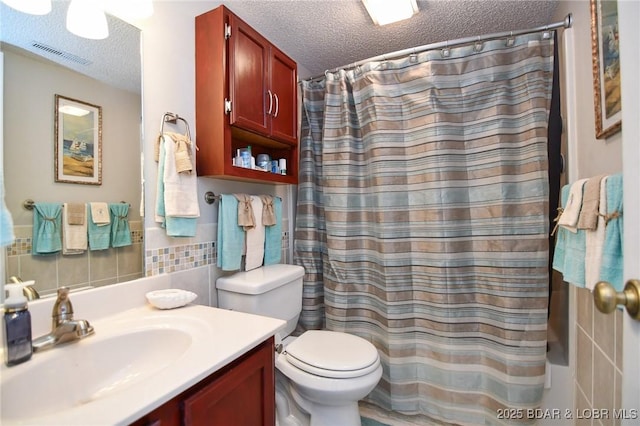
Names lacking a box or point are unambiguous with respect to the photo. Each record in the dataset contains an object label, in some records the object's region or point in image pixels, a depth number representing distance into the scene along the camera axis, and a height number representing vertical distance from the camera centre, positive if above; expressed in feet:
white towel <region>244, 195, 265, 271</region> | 4.76 -0.47
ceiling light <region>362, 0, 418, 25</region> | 4.67 +3.51
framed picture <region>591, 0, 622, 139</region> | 2.57 +1.43
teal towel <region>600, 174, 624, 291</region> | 2.41 -0.29
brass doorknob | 1.42 -0.46
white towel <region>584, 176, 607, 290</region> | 2.56 -0.34
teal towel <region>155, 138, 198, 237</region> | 3.62 -0.02
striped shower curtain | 4.25 -0.17
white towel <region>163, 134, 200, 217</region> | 3.60 +0.36
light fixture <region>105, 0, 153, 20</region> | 3.28 +2.52
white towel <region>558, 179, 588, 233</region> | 2.92 +0.01
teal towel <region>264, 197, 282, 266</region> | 5.24 -0.47
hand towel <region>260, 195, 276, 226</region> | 5.10 +0.06
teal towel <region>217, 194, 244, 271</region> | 4.40 -0.32
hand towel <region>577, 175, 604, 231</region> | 2.66 +0.05
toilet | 3.81 -2.12
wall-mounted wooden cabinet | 4.02 +1.92
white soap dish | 3.27 -0.97
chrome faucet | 2.29 -0.95
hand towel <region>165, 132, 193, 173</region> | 3.67 +0.83
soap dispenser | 2.04 -0.84
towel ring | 3.73 +1.36
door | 1.48 +0.20
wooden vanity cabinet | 1.93 -1.44
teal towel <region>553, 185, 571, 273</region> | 3.35 -0.42
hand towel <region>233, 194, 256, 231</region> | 4.60 +0.06
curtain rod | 4.15 +2.83
